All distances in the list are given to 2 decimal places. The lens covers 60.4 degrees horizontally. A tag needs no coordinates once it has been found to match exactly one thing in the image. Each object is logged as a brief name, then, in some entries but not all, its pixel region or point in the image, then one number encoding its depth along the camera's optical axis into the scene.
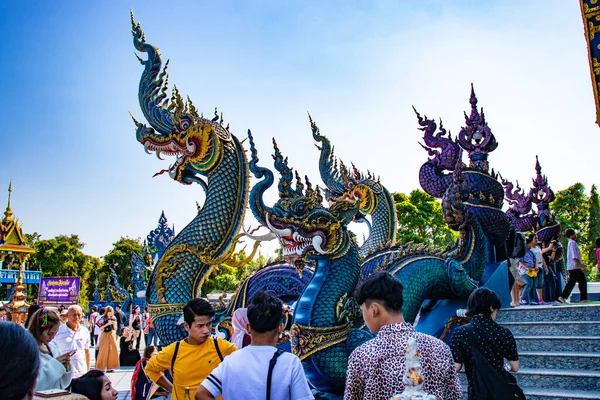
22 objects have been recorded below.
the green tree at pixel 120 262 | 48.53
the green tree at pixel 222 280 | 39.62
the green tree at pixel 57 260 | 45.25
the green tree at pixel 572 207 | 29.94
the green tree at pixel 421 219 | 29.31
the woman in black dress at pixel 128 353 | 10.42
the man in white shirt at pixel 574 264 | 8.64
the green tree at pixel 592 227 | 27.75
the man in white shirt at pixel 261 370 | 2.29
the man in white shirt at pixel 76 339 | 5.00
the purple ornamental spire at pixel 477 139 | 9.10
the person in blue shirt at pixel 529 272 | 9.01
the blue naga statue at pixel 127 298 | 18.69
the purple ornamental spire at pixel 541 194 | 14.96
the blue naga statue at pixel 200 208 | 7.37
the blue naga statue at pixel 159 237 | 12.02
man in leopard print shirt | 2.03
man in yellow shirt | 3.01
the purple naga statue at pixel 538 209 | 14.29
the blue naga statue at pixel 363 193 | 10.84
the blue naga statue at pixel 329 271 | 5.31
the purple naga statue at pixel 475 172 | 8.59
